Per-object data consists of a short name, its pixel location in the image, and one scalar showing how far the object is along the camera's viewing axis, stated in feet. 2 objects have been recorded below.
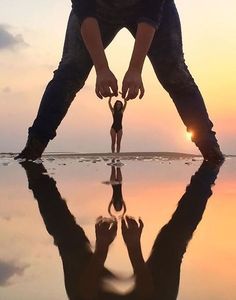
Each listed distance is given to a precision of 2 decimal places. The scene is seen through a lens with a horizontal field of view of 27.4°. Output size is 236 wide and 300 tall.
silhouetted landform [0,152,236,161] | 24.93
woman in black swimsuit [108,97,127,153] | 34.53
